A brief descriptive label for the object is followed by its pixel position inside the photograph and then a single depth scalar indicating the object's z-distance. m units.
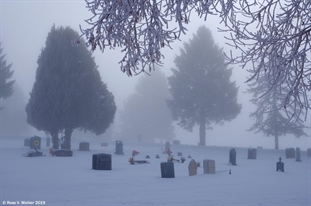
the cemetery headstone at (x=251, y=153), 27.03
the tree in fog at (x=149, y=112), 58.66
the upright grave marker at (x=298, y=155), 26.19
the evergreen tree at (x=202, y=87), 41.12
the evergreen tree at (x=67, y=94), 30.66
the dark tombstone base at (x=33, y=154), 23.17
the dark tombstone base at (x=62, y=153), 24.22
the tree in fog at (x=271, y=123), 38.88
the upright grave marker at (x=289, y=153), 28.89
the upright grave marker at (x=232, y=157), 21.05
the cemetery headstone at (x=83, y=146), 30.68
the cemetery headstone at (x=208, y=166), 15.19
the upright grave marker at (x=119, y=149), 28.17
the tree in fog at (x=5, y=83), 49.72
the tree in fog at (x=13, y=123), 60.81
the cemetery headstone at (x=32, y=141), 29.81
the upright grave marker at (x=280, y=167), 17.52
